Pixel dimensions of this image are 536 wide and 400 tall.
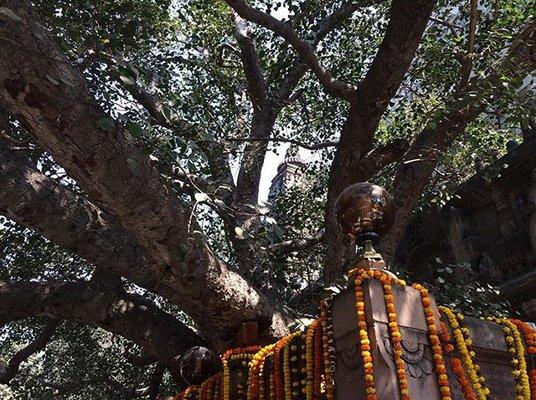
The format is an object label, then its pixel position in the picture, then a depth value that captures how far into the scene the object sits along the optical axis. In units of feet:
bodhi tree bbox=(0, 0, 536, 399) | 13.02
